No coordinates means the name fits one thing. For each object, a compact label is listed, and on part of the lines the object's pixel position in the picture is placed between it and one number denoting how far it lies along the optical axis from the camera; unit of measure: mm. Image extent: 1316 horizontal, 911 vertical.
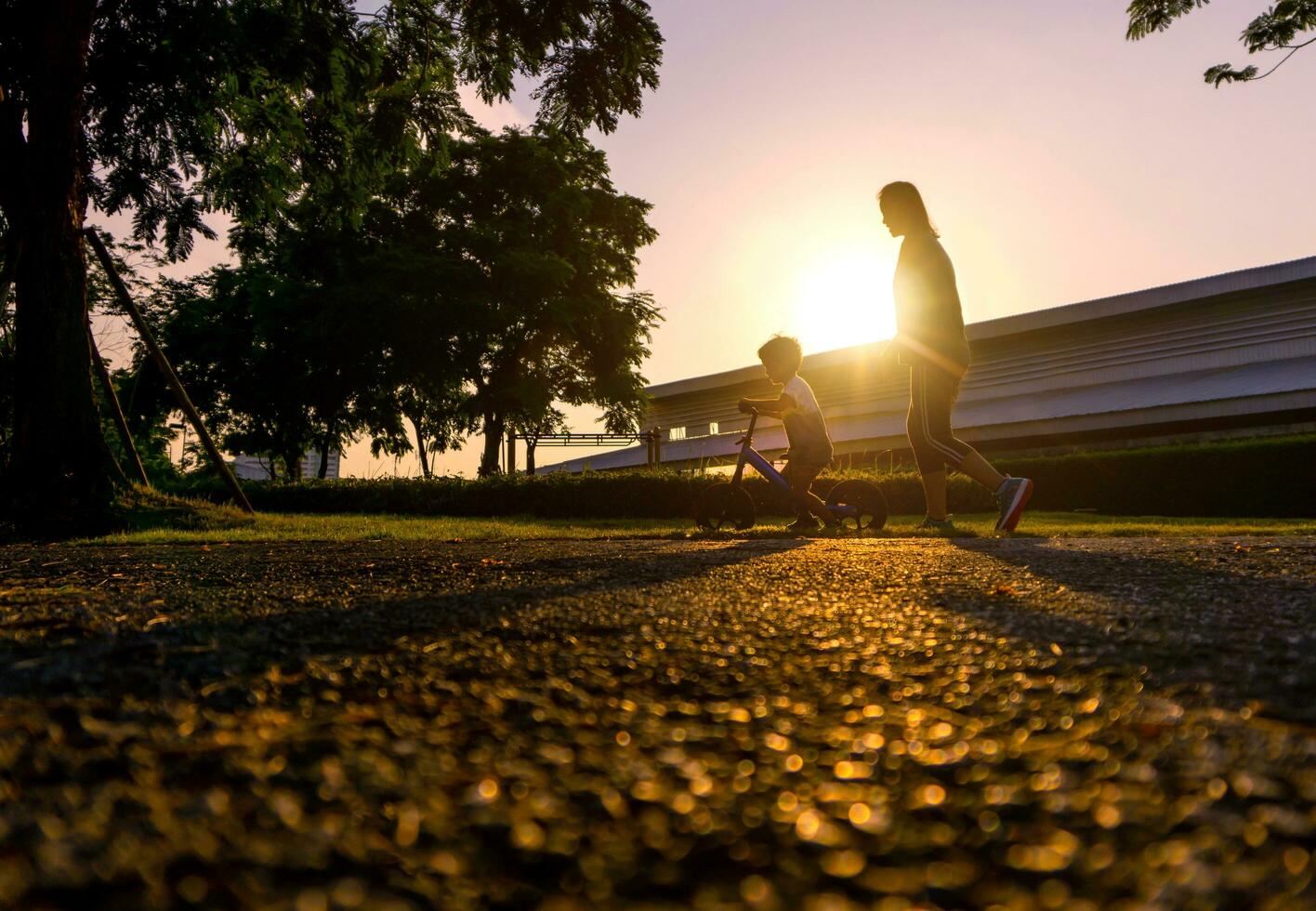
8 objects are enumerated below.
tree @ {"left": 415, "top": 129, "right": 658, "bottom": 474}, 22516
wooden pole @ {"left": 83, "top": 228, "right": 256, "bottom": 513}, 7105
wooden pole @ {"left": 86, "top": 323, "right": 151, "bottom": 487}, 7367
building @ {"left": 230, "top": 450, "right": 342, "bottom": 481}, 41062
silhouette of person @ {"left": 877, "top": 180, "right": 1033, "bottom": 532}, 6035
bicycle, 7672
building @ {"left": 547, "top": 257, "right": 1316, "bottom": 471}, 20562
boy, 7371
